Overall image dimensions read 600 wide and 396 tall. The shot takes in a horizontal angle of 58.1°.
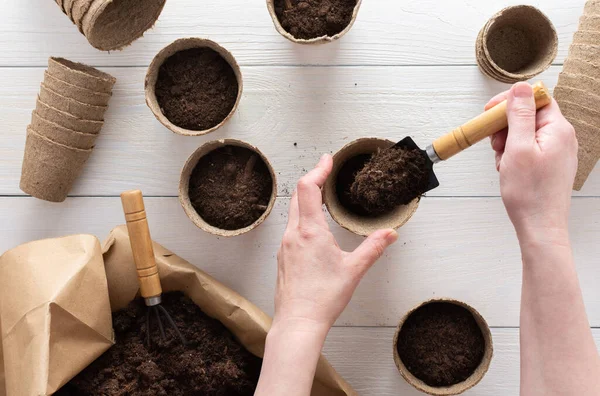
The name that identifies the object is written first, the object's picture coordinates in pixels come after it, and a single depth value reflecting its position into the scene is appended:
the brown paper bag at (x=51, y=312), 0.99
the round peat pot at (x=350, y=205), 1.10
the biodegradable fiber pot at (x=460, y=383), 1.12
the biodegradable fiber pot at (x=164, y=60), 1.16
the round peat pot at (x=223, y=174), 1.16
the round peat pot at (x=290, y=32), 1.12
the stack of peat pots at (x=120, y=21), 1.13
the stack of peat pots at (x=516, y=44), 1.16
